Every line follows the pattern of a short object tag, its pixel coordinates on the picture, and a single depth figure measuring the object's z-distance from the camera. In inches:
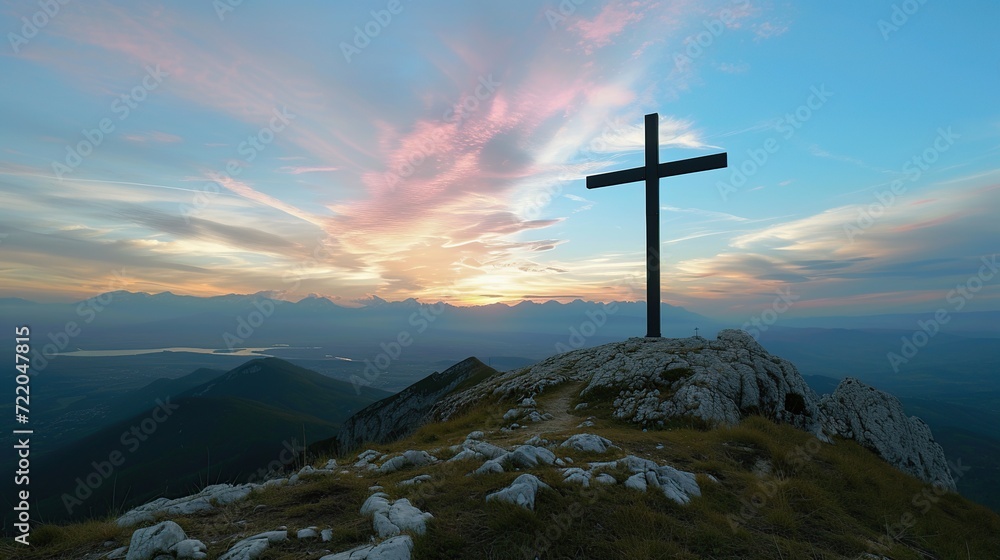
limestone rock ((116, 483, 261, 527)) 290.5
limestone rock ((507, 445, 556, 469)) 334.6
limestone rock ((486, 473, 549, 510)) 261.0
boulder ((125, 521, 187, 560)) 223.6
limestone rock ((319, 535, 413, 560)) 208.7
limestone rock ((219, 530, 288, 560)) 218.1
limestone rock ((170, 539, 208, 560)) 220.7
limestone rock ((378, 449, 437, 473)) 383.8
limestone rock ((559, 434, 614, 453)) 407.8
